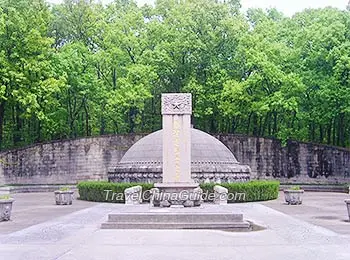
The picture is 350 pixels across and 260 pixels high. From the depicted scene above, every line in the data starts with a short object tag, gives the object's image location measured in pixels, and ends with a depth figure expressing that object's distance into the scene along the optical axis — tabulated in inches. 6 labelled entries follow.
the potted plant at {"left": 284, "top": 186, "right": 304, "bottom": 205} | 799.1
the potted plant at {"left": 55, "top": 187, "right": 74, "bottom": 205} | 807.7
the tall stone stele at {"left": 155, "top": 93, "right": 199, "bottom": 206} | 643.5
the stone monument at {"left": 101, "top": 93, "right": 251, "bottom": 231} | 642.2
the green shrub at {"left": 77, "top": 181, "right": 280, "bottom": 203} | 825.5
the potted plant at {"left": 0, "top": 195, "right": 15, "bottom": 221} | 570.2
